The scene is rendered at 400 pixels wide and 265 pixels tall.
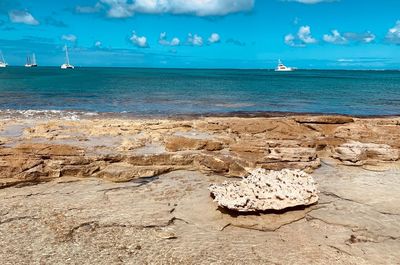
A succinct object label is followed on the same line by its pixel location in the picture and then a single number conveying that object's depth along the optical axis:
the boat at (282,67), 196.82
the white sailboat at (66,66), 188.24
